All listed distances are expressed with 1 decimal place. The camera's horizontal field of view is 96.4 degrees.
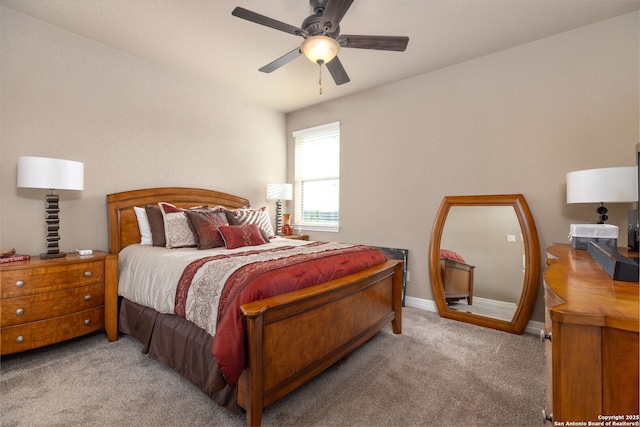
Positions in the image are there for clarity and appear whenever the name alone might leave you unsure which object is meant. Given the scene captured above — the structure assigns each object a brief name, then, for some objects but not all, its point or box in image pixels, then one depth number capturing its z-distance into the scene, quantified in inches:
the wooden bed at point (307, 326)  57.5
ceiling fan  73.2
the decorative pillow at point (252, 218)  125.8
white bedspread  69.0
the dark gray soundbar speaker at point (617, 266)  37.8
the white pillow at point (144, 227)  116.5
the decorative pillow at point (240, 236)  108.5
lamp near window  167.5
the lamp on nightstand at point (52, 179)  86.0
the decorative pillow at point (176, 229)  109.3
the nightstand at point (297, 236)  162.1
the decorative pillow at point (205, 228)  108.5
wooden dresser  26.5
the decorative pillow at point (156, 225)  112.2
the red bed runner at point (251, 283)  56.1
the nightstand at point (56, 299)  80.0
